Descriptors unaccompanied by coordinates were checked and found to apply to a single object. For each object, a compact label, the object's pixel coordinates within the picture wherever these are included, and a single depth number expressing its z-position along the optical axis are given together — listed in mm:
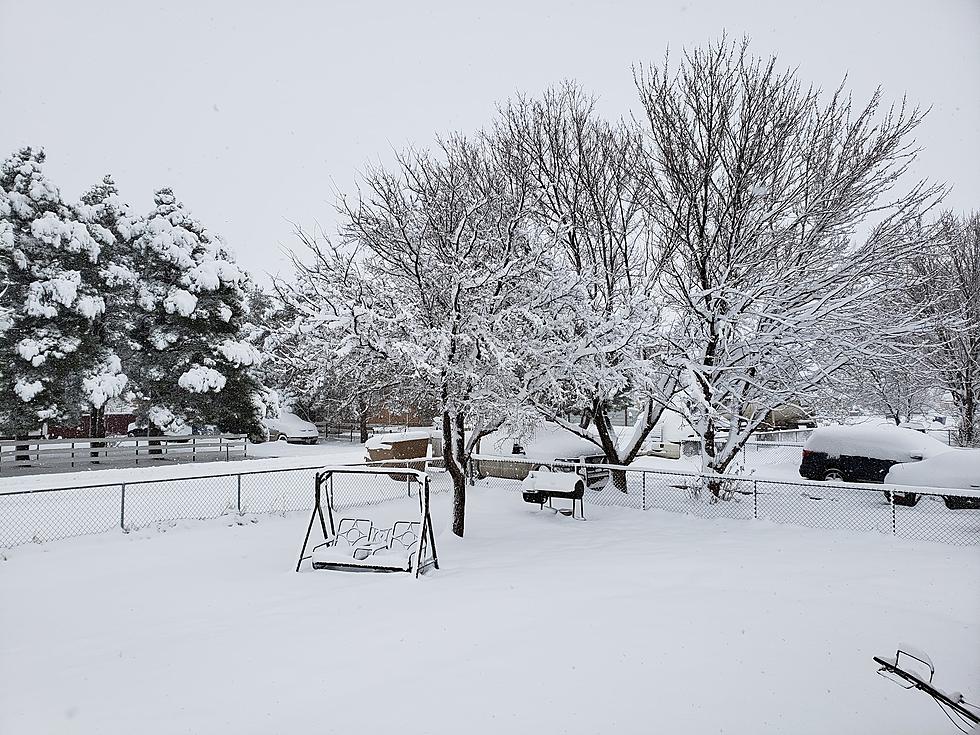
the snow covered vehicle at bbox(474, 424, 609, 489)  15289
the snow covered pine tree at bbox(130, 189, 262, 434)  25359
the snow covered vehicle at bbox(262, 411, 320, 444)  35312
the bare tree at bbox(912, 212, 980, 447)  18562
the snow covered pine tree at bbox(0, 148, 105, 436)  20562
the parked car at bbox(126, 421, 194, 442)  26562
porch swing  8484
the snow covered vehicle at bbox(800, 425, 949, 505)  13570
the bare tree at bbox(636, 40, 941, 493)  12633
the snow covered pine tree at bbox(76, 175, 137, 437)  22234
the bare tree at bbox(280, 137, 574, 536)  9852
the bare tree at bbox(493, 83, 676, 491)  13770
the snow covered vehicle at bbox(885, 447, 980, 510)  11156
